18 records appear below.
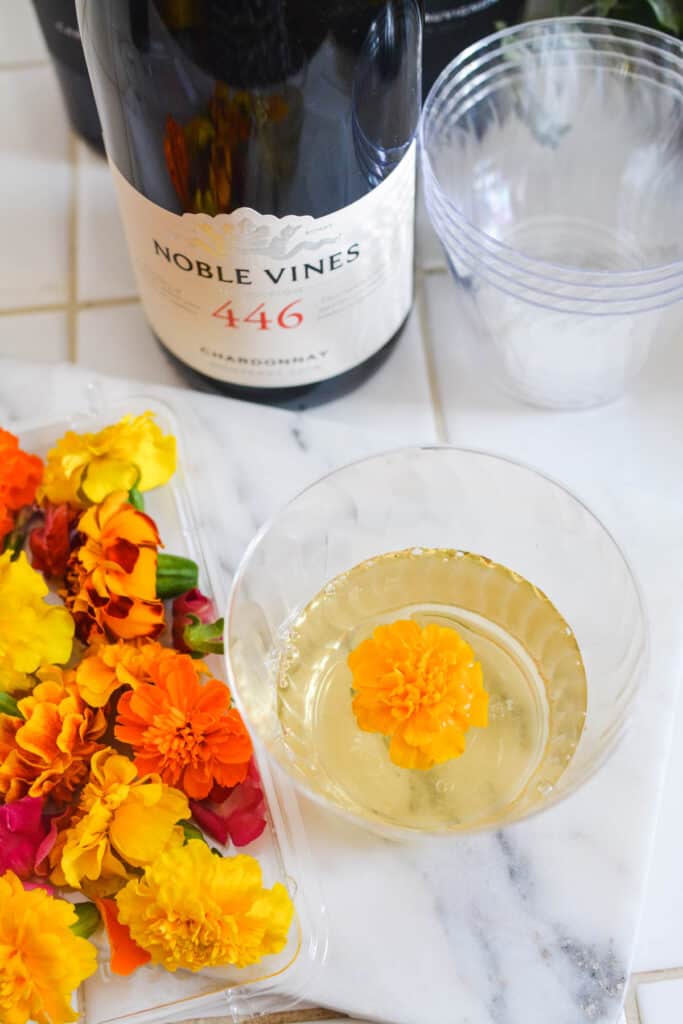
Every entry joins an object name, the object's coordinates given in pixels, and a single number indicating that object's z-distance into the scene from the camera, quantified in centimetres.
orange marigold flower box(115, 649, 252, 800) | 52
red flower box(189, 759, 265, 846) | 53
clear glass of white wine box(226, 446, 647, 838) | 53
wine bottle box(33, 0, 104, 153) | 64
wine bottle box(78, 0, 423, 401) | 50
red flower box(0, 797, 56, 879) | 51
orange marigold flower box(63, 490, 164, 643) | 55
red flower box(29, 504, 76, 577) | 58
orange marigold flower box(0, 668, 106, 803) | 52
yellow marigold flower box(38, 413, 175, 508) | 58
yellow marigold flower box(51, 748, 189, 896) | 50
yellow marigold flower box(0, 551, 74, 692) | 54
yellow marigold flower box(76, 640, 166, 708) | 53
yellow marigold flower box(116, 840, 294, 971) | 47
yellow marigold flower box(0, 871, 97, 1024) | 47
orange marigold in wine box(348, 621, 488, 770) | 51
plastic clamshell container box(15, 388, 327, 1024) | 51
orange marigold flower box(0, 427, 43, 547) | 59
